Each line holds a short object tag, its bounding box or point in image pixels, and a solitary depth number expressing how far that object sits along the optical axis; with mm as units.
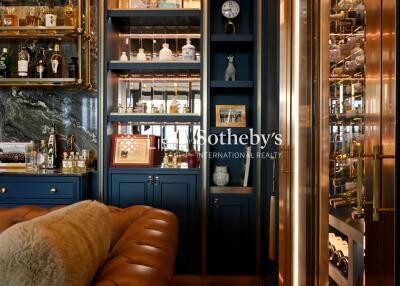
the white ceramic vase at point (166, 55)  3770
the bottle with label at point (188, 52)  3773
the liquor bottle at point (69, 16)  3949
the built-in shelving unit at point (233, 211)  3639
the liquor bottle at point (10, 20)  3918
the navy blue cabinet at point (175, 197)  3645
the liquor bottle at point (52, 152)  3924
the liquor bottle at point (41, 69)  3912
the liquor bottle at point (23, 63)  3889
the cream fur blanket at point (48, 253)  900
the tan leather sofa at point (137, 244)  1083
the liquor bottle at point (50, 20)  3854
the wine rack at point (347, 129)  1473
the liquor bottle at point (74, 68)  3916
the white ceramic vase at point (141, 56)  3811
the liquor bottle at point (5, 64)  3949
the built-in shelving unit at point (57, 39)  3828
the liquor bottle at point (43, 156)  3896
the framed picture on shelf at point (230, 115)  3783
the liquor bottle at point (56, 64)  3945
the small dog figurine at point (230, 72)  3811
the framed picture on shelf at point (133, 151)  3738
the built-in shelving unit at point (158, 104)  3652
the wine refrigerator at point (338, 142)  1160
